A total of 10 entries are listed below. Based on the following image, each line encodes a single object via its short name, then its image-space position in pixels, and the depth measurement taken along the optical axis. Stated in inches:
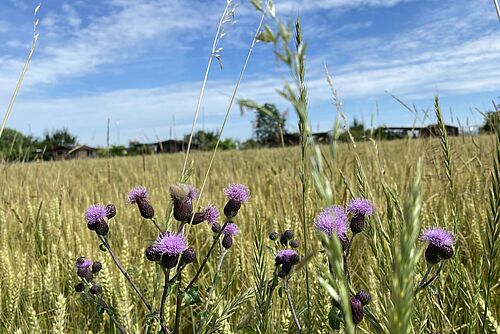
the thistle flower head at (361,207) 8.5
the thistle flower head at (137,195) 11.8
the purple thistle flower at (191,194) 10.4
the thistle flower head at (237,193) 11.8
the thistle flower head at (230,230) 12.2
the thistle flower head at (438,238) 8.4
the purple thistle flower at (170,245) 8.9
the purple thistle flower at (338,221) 7.4
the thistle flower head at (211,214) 11.9
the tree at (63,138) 1054.3
